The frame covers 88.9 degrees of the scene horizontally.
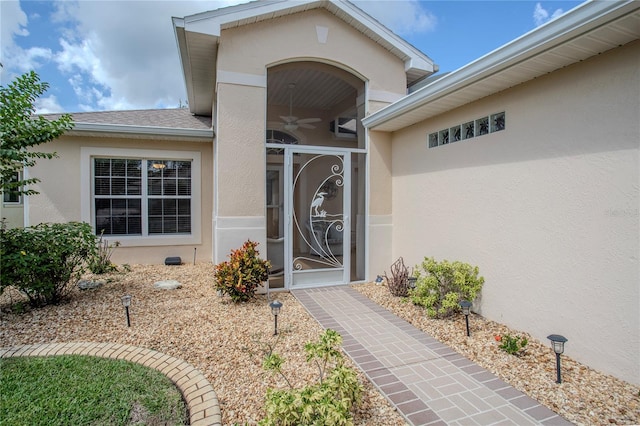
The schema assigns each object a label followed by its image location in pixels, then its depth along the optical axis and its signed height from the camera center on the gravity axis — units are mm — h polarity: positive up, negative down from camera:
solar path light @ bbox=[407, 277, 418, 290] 6269 -1452
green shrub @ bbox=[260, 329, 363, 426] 2398 -1495
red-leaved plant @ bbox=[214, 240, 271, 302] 5887 -1237
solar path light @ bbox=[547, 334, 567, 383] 3387 -1446
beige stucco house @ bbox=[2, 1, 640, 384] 3596 +837
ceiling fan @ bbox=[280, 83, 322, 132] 9707 +2600
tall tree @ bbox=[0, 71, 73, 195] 5309 +1355
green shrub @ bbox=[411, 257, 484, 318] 5164 -1302
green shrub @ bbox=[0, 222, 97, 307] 5195 -848
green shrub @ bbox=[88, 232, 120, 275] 7972 -1404
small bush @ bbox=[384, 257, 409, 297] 6492 -1546
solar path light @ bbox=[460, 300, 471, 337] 4521 -1378
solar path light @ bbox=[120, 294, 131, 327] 4812 -1431
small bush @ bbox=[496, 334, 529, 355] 4025 -1716
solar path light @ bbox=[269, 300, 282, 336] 4582 -1413
